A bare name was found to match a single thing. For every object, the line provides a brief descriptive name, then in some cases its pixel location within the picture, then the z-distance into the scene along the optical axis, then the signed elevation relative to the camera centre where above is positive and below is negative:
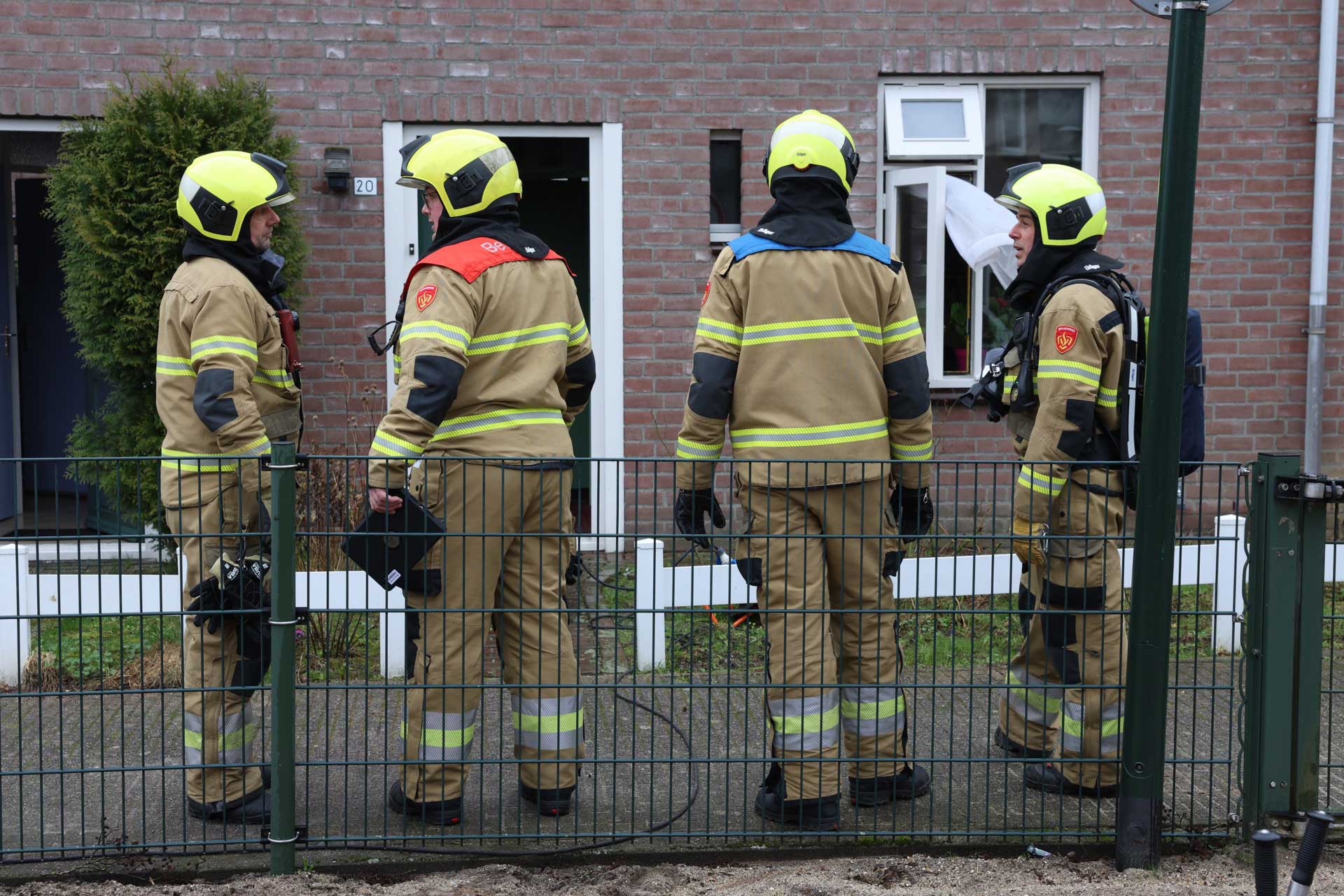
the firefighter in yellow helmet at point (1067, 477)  4.37 -0.32
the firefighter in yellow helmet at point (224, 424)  4.22 -0.20
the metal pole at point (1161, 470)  3.72 -0.26
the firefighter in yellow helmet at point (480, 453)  4.19 -0.27
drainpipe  8.34 +0.81
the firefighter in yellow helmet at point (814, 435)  4.27 -0.21
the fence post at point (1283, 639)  3.97 -0.73
